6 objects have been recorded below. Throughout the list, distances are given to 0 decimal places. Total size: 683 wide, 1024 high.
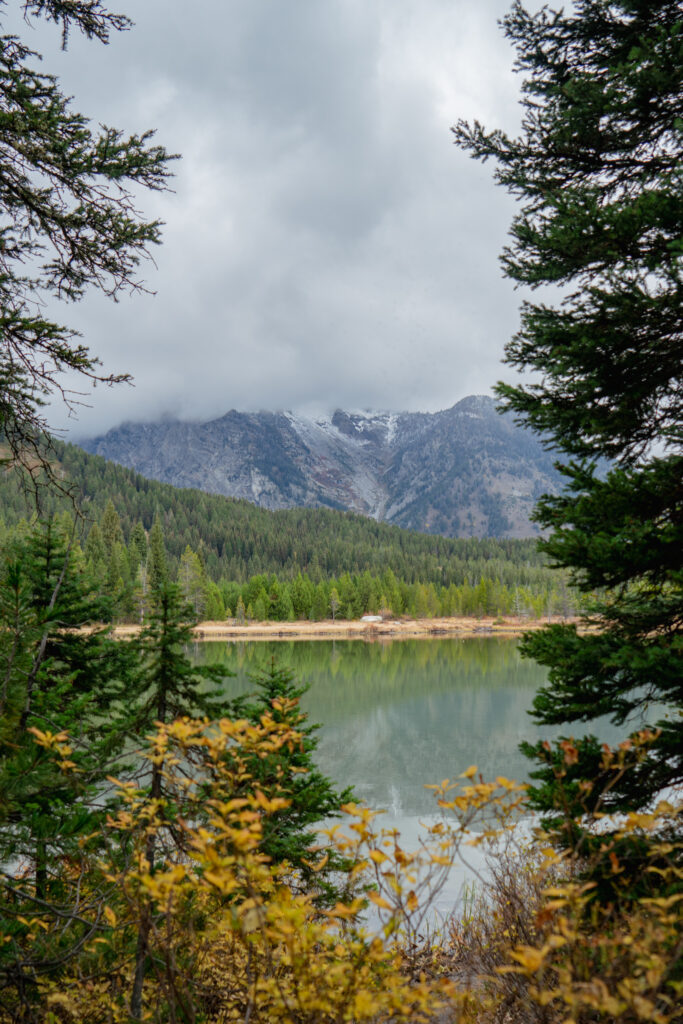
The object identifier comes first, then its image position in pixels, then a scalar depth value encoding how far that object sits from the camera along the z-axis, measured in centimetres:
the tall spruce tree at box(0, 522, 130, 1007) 297
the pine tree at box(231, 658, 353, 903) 637
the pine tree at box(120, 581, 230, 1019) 584
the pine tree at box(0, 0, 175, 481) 436
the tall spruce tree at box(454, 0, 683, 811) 438
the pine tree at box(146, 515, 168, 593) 6925
